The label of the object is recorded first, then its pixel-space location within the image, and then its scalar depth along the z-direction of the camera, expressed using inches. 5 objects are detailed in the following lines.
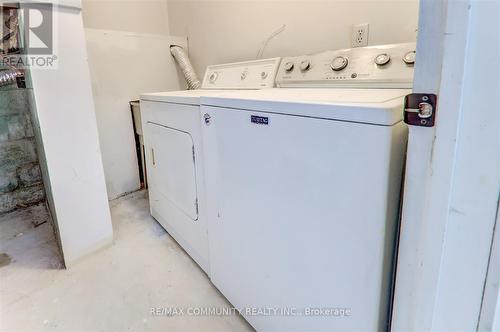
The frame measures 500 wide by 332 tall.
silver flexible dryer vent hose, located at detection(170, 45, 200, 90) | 97.4
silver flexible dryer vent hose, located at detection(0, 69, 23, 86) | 74.0
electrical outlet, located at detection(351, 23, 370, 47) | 57.7
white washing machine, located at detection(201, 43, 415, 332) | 28.1
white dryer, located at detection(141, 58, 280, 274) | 56.1
